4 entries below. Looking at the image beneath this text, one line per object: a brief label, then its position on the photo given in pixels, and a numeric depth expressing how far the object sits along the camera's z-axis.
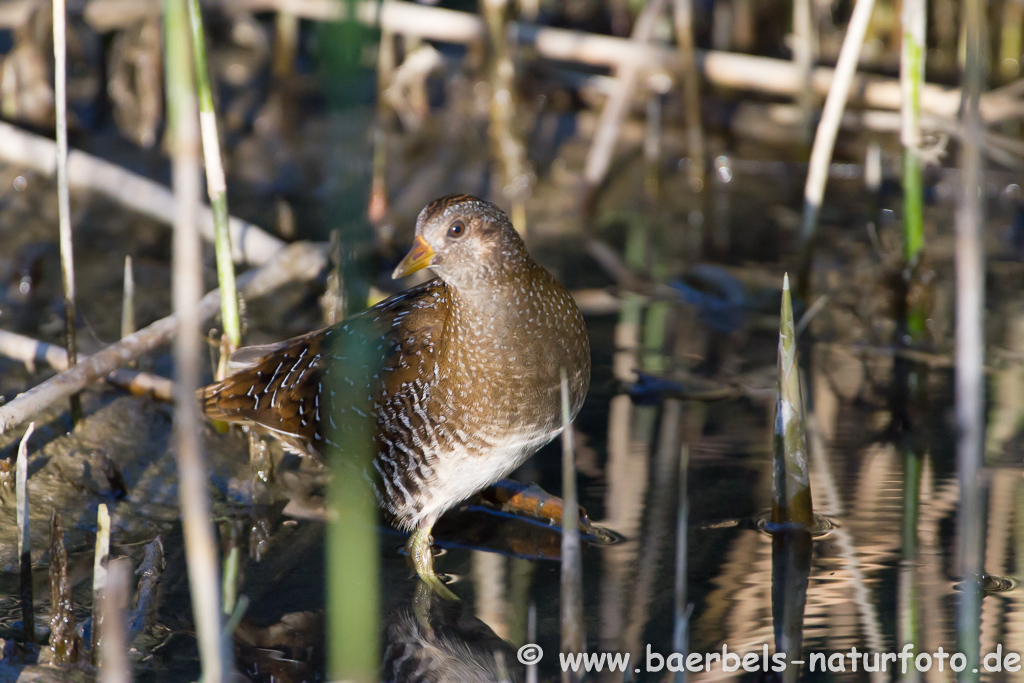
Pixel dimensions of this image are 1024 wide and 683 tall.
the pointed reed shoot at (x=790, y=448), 5.46
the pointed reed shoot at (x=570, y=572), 3.86
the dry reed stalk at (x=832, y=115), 7.71
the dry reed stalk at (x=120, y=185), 8.75
